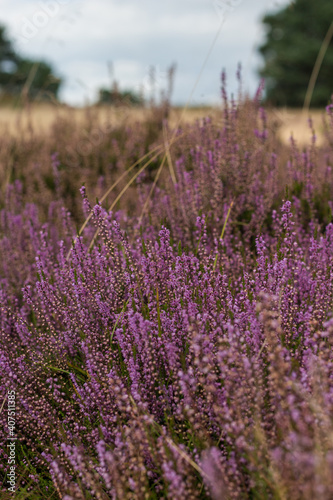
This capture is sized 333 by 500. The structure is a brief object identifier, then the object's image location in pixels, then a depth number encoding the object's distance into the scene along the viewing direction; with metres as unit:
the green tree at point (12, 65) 26.83
